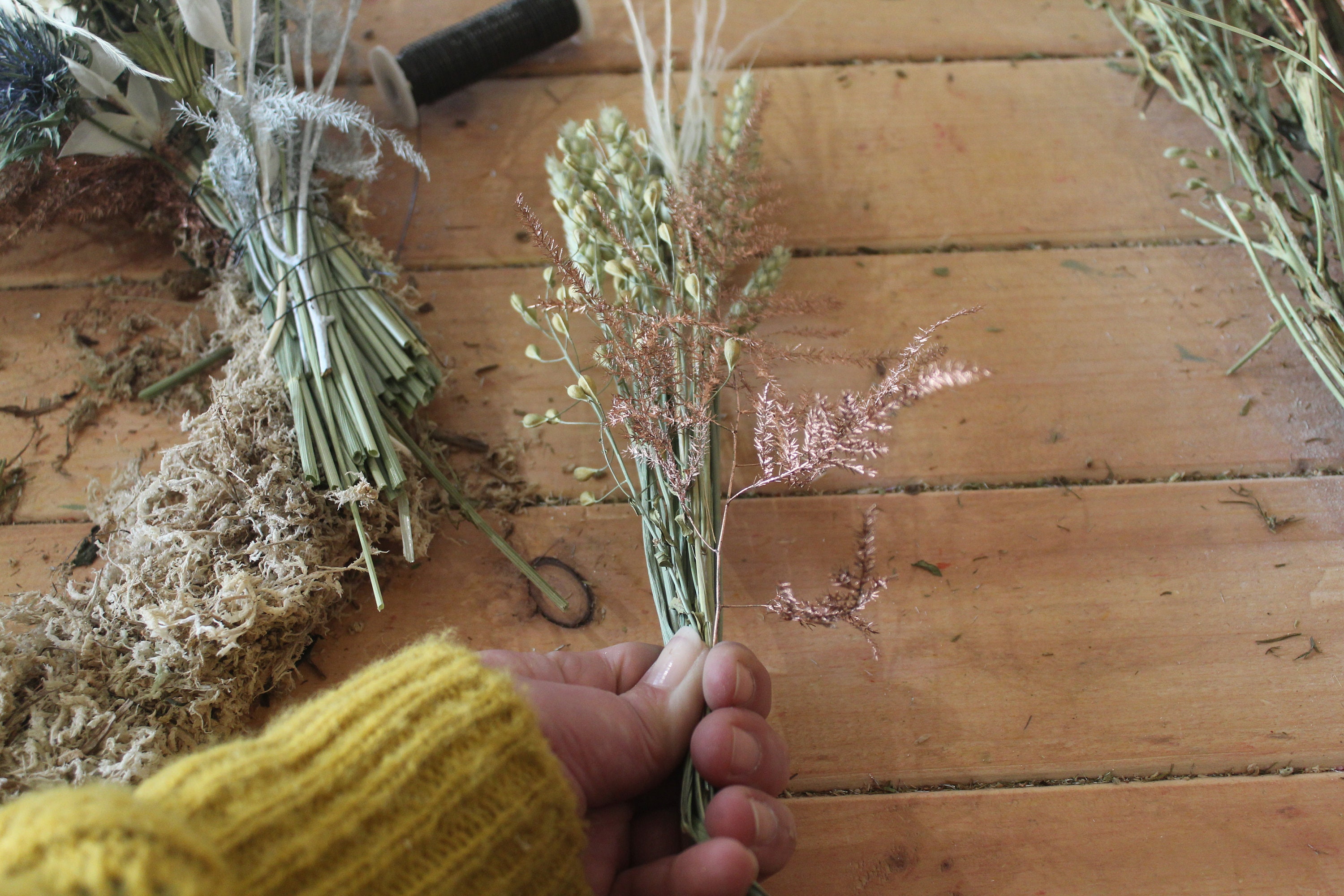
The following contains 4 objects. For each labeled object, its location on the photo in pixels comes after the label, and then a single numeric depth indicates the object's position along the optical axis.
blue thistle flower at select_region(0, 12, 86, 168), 0.64
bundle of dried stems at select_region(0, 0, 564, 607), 0.64
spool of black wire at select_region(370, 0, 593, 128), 0.72
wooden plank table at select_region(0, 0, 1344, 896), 0.63
